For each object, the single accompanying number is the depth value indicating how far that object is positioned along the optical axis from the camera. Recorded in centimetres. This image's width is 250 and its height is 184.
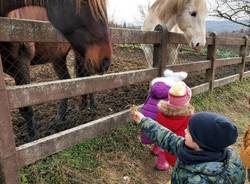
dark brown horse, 163
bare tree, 1062
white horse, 320
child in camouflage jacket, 110
